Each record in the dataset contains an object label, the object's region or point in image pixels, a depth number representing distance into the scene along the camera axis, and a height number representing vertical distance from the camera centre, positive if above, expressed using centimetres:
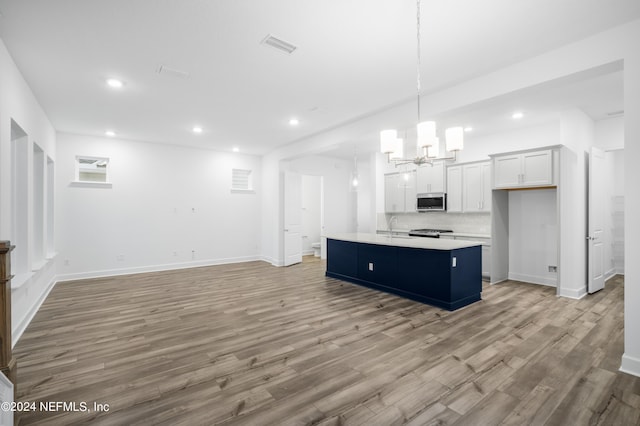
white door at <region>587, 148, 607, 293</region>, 475 -13
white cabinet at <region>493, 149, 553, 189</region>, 484 +70
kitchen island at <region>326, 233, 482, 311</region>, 414 -85
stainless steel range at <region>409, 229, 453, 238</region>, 658 -46
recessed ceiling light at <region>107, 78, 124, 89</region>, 367 +158
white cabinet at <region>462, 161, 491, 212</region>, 604 +49
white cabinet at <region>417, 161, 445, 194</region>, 677 +76
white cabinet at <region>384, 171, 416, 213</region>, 730 +44
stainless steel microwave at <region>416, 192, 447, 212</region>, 669 +22
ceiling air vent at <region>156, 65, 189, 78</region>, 337 +159
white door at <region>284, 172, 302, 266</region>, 755 -15
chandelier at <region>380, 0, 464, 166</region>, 289 +71
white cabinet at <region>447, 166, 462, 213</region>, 646 +48
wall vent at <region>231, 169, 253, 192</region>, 815 +87
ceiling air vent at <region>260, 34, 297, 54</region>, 278 +158
